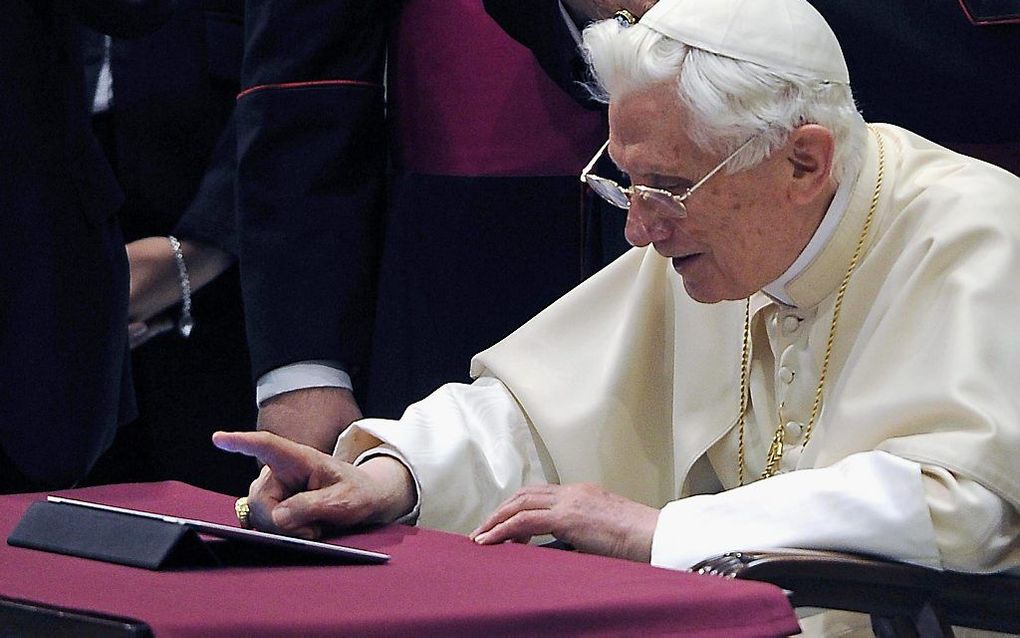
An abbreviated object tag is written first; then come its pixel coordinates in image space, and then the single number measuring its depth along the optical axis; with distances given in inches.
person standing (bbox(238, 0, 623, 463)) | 307.4
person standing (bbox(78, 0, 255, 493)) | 341.1
